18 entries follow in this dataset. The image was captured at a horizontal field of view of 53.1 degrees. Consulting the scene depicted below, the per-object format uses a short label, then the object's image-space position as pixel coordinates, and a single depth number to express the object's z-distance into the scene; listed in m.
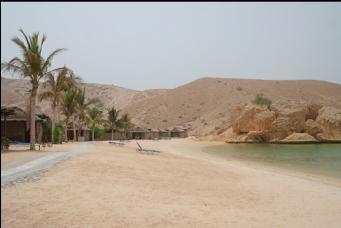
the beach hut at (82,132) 46.42
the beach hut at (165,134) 68.25
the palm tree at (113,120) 51.41
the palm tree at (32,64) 17.69
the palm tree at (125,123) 53.24
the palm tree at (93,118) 45.09
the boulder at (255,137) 49.25
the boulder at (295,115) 47.03
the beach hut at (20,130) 29.20
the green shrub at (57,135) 28.96
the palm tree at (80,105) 38.56
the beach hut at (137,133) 61.40
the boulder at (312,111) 48.16
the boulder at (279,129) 47.50
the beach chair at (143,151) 21.32
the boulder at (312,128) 46.25
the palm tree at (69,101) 34.12
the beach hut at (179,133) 69.94
